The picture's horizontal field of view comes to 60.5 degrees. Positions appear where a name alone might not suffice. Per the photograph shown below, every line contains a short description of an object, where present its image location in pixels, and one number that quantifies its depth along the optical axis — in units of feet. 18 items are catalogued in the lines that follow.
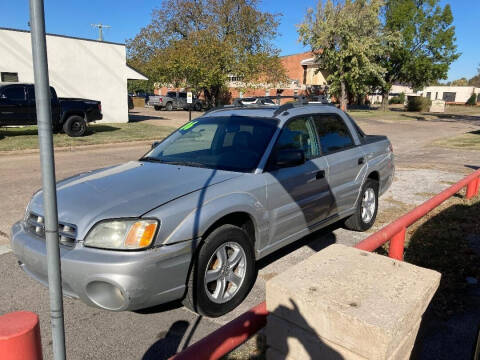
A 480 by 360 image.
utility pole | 135.29
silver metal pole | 4.20
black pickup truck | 45.06
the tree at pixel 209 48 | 105.70
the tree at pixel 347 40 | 121.49
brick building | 157.66
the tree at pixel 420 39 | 133.59
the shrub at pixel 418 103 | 151.43
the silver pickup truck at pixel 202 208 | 9.23
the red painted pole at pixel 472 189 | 23.04
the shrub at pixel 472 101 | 207.82
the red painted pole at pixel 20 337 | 4.11
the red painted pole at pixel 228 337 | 5.33
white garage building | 57.85
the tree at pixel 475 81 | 331.98
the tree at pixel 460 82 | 369.67
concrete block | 5.23
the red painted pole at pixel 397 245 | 11.66
